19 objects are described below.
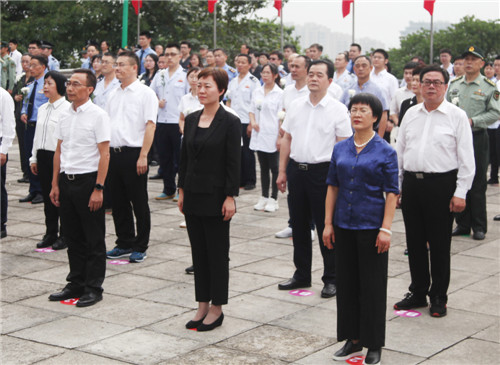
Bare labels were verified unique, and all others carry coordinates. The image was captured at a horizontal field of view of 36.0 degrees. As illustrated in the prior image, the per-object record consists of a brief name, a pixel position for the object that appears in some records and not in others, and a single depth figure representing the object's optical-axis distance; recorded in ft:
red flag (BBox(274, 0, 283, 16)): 74.26
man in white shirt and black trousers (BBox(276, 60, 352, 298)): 21.59
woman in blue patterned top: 16.38
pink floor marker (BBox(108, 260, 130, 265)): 25.35
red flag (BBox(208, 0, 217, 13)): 71.02
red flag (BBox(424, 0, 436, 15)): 59.06
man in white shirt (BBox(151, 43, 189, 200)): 37.04
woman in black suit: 18.37
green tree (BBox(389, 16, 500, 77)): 111.96
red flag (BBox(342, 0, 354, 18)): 67.65
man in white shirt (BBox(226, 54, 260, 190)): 39.14
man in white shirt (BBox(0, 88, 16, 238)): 26.76
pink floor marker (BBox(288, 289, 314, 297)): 21.64
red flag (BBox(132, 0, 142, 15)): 75.46
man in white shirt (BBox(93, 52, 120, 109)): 31.83
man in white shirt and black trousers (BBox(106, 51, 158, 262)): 25.59
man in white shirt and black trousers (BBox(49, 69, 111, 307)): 21.01
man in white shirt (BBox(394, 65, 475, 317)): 19.80
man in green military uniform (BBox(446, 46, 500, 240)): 28.17
